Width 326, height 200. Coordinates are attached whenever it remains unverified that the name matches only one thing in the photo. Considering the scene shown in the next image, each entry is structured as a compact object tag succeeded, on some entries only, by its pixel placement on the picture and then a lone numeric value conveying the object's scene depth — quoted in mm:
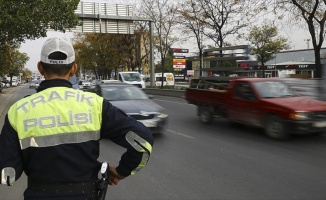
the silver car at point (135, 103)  9430
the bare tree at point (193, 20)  25953
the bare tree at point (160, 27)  31723
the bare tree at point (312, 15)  17766
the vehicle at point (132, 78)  30658
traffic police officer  1889
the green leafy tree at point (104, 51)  43506
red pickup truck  8562
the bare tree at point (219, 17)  24781
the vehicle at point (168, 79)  45625
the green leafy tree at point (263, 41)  42312
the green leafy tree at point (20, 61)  76212
